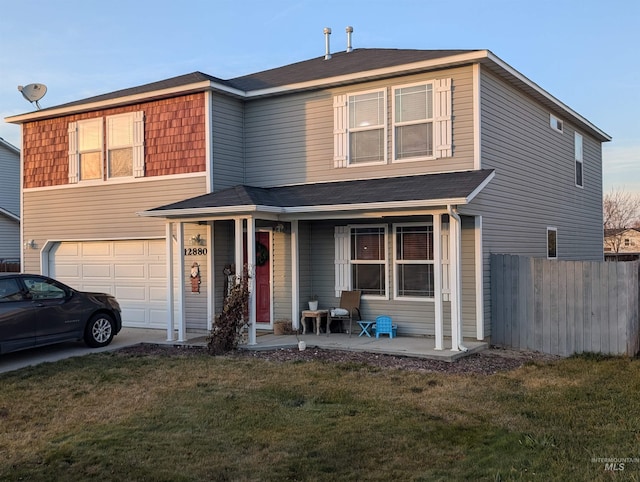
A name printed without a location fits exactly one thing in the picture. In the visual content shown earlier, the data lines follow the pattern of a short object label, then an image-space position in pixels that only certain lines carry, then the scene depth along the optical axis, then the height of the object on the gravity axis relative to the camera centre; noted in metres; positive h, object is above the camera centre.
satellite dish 15.22 +4.10
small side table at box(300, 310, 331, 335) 11.24 -1.22
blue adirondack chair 10.95 -1.36
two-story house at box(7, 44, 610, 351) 10.40 +1.34
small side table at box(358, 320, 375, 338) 11.10 -1.38
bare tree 45.00 +3.01
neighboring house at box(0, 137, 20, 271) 23.55 +2.16
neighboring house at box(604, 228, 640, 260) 42.72 +0.78
